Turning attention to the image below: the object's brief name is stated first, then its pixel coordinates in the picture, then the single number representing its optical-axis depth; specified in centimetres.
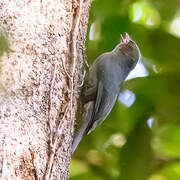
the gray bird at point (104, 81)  733
